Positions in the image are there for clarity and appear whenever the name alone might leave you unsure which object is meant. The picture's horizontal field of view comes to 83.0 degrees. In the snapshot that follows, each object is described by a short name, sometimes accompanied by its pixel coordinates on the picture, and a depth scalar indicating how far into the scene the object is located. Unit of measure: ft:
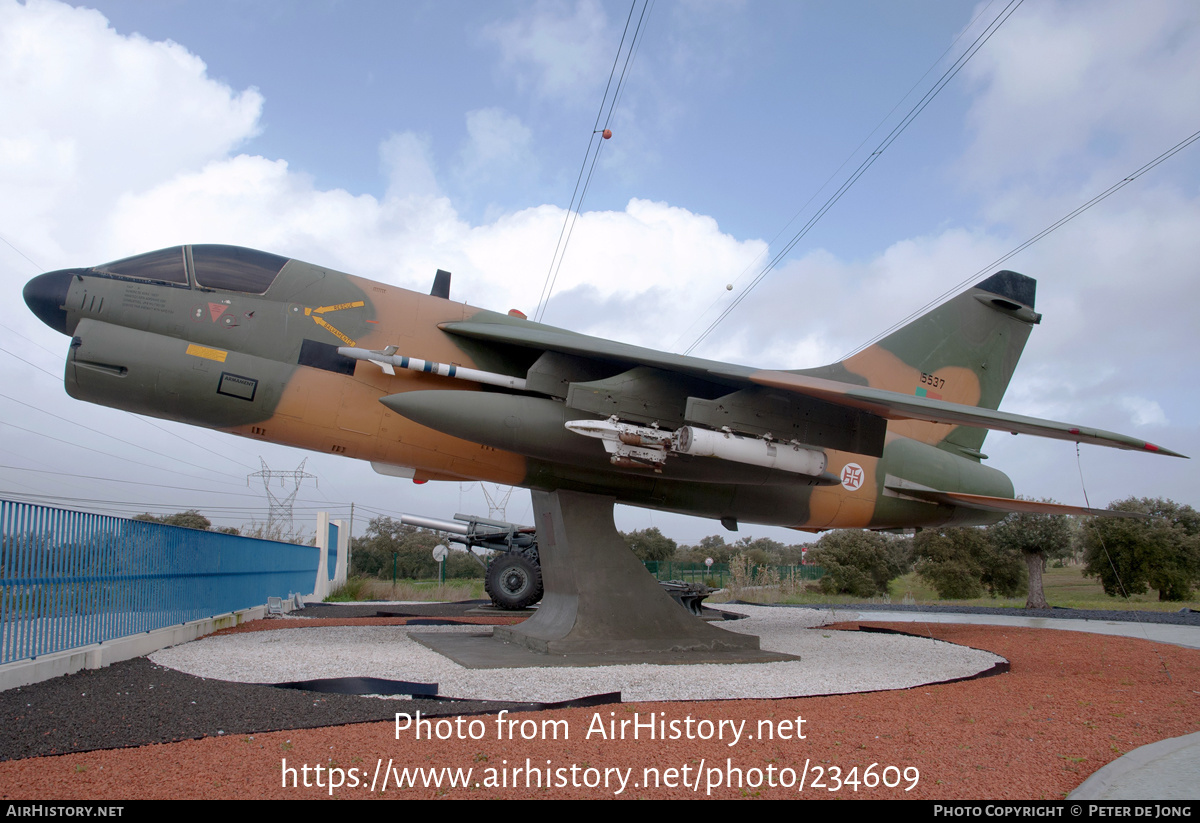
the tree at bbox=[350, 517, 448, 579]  146.82
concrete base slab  24.31
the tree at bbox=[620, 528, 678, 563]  162.61
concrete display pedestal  26.55
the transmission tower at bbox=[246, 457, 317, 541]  120.05
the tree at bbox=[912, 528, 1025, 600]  88.38
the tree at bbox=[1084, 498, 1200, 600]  67.21
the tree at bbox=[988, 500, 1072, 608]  56.49
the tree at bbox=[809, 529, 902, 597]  105.70
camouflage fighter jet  23.25
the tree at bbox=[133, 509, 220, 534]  141.18
